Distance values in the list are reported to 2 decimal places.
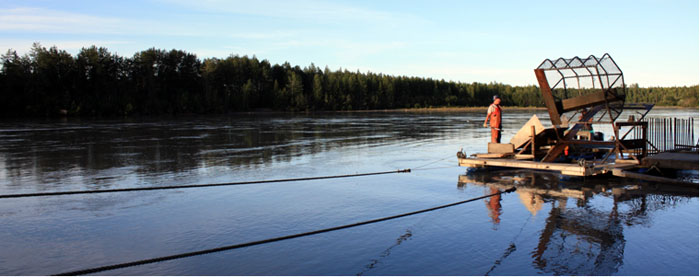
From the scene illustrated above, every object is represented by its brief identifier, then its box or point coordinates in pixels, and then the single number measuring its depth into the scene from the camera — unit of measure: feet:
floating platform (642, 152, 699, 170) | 39.79
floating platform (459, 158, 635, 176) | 38.62
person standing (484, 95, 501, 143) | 47.88
